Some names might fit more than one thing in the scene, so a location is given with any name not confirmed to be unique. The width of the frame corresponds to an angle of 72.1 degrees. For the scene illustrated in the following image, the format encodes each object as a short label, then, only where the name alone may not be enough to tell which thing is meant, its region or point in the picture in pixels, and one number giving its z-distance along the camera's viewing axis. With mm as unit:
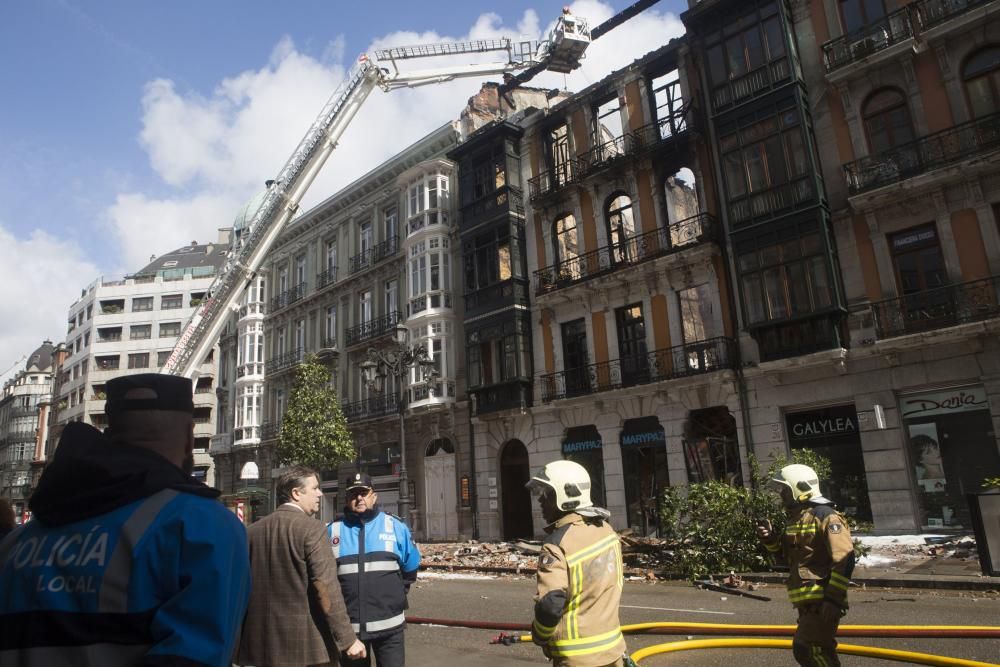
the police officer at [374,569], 4887
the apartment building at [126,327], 69312
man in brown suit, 4254
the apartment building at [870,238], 16219
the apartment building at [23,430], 85625
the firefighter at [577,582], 3504
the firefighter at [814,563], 4602
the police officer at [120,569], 1844
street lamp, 19094
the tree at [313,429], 26453
